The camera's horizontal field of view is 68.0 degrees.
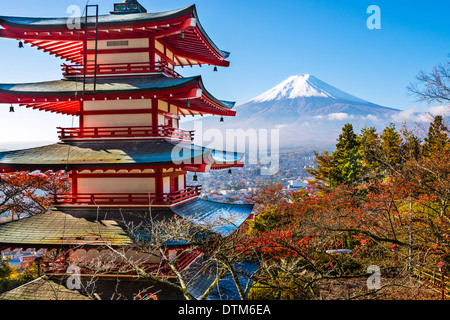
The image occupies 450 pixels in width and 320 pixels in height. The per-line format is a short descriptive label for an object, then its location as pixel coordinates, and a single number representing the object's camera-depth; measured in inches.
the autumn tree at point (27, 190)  758.5
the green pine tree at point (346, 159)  1112.2
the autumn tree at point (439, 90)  499.8
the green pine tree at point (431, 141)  914.1
